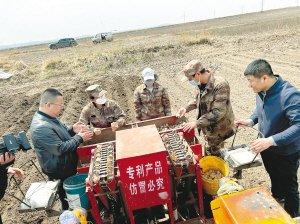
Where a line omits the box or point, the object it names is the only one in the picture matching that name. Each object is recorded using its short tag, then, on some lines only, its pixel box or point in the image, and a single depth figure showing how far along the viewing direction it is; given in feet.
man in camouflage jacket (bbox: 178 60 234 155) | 11.01
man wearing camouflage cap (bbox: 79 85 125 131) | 13.18
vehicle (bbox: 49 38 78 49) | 118.94
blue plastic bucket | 9.34
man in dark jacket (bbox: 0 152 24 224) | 8.56
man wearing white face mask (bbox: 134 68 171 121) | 14.12
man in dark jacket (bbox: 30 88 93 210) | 10.11
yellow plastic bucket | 9.75
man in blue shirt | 8.24
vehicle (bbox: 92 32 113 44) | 114.87
